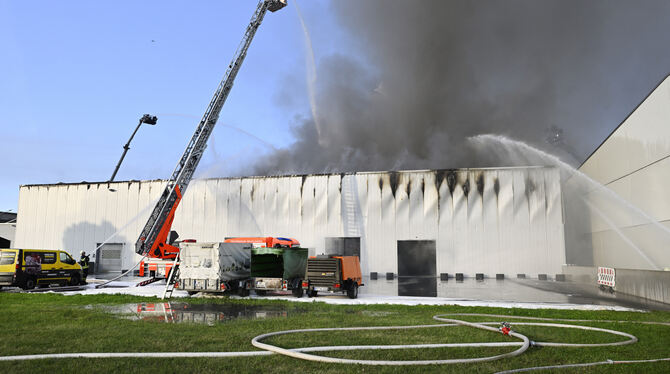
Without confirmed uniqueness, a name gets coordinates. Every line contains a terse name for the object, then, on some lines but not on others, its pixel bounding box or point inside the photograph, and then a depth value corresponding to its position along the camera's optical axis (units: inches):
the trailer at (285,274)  693.9
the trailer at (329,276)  671.1
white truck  682.8
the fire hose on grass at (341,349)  251.8
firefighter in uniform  958.4
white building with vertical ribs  1208.2
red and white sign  823.3
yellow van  800.3
